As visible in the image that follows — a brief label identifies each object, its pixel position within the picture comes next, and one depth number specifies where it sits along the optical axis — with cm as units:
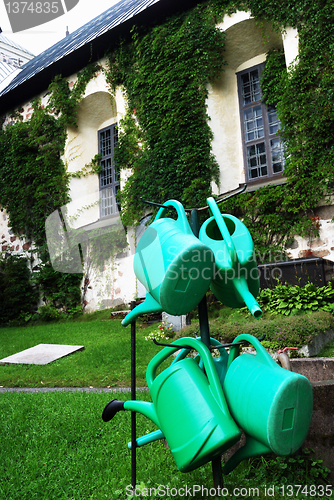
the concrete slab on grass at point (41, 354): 575
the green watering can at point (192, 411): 123
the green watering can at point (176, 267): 133
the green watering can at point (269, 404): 116
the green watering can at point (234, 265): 141
